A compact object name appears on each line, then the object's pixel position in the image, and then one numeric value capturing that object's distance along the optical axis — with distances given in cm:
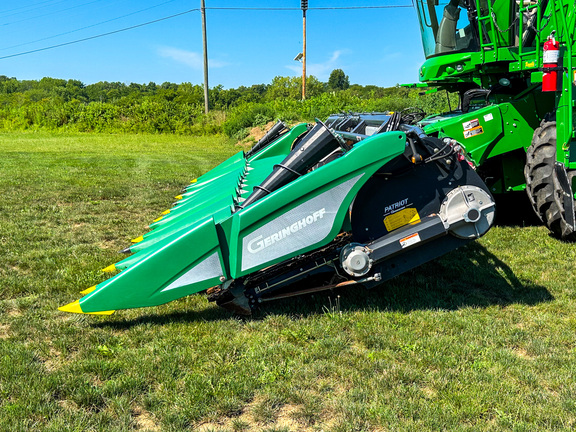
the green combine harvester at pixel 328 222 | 359
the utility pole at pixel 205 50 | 3028
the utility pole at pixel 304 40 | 3019
